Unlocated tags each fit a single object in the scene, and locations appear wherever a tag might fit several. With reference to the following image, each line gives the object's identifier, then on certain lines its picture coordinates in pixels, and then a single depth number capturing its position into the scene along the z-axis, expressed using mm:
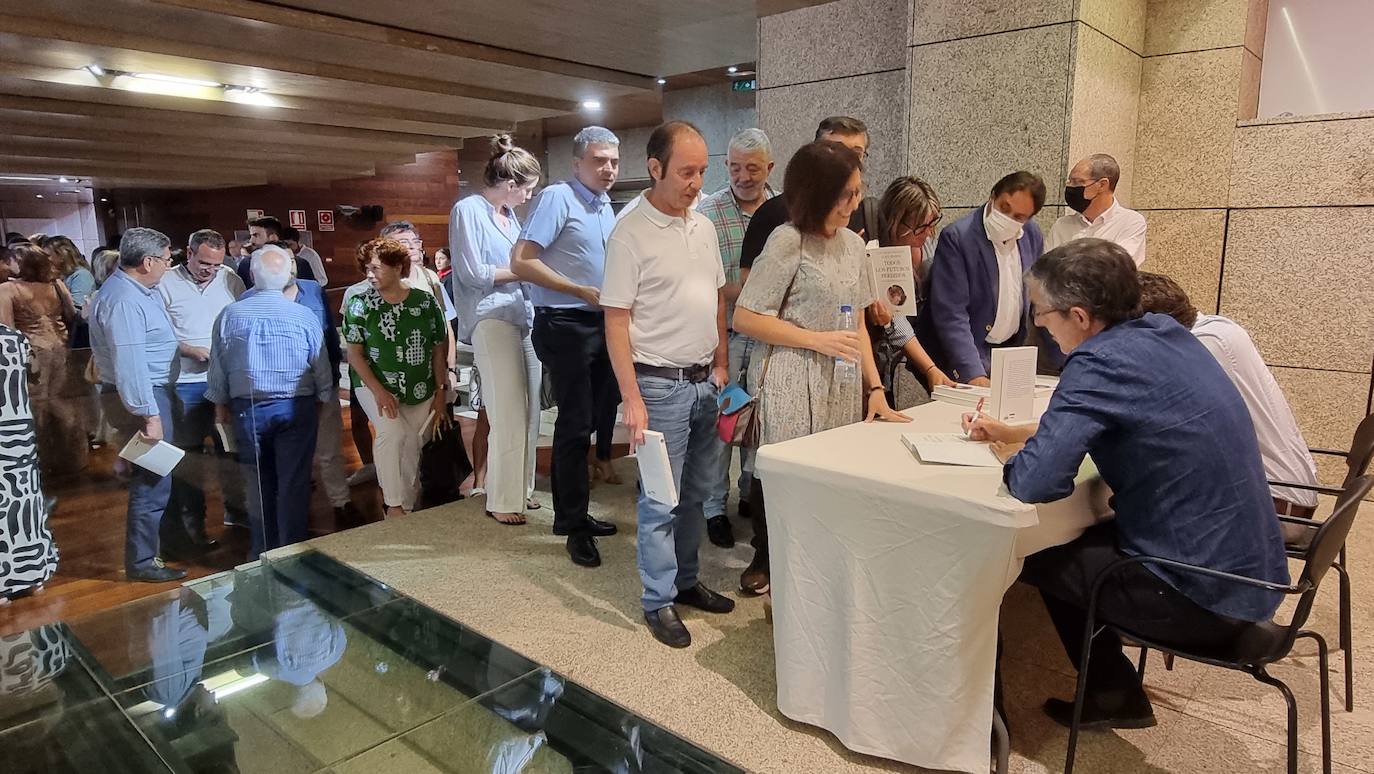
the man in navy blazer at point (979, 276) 2889
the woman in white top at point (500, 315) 3436
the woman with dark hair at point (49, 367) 2729
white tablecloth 1617
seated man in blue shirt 1553
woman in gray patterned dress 2135
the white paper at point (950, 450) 1772
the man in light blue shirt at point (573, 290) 3031
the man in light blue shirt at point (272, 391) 3143
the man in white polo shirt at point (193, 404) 3027
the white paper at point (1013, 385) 1994
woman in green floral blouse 3455
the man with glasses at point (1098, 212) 3248
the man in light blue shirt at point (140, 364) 2824
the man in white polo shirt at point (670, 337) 2271
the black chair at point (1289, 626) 1525
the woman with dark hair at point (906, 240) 2750
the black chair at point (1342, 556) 1977
